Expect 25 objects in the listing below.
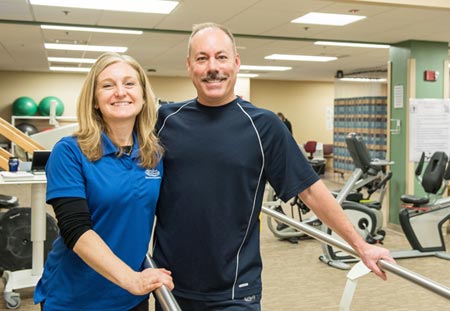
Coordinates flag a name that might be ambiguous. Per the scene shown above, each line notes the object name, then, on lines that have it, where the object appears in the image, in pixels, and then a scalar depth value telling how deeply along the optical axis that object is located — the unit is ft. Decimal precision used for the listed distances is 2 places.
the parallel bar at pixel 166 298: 4.12
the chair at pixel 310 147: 42.75
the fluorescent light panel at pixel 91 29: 21.42
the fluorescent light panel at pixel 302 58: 30.78
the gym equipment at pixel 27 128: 40.93
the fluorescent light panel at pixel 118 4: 16.71
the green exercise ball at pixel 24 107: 42.52
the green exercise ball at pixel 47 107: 43.09
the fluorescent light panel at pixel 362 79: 43.52
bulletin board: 22.11
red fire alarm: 22.33
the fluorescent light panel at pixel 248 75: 44.29
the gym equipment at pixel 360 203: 16.93
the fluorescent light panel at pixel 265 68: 38.04
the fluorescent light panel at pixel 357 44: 24.58
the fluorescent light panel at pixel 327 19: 18.21
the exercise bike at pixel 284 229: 19.90
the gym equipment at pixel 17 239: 13.43
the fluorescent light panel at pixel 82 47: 27.37
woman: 4.49
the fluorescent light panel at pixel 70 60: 34.08
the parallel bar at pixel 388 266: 4.15
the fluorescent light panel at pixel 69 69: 41.64
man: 5.23
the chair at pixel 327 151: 47.34
